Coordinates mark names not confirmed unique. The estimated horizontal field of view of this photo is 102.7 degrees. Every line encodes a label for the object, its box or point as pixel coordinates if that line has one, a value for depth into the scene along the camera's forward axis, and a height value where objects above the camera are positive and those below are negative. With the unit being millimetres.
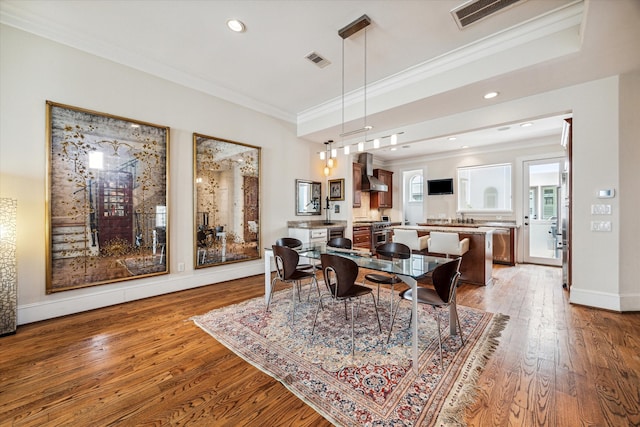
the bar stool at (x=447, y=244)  3857 -495
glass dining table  1915 -493
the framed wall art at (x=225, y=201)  3893 +191
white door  5559 +10
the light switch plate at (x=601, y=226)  2966 -172
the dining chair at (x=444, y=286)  1972 -590
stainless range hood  6809 +1002
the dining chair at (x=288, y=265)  2693 -573
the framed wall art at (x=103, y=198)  2773 +178
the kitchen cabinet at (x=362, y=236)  6160 -597
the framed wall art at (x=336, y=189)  5742 +528
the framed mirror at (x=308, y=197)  5371 +329
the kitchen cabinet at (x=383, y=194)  7531 +535
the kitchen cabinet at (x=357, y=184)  6609 +740
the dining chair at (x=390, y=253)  2793 -503
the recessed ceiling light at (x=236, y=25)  2592 +1938
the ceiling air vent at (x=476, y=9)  2287 +1878
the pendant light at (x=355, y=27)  2536 +1900
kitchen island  4035 -732
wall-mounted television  6879 +704
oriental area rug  1535 -1165
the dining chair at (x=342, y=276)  2176 -556
